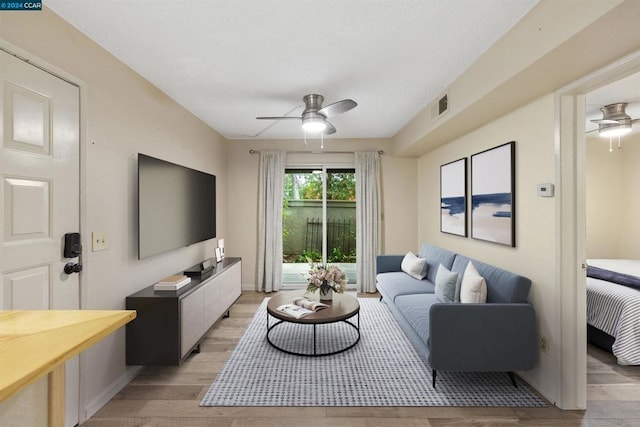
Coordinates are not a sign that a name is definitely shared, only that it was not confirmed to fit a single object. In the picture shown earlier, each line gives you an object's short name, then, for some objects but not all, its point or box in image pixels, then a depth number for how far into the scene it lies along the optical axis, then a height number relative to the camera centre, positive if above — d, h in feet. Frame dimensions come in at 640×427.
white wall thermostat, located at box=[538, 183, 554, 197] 6.75 +0.57
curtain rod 15.50 +3.34
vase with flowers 9.70 -2.29
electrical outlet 6.99 -3.22
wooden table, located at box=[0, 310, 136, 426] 1.82 -0.96
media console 7.43 -2.97
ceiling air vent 9.09 +3.53
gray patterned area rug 6.79 -4.35
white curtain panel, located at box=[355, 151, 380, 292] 15.33 -0.18
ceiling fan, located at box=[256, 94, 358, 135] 8.96 +3.22
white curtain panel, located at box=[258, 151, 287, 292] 15.40 -0.13
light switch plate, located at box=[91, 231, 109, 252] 6.53 -0.65
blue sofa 6.77 -2.90
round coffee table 8.29 -2.98
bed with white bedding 7.99 -2.81
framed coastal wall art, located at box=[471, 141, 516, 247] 8.17 +0.58
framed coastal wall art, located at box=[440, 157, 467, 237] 10.77 +0.64
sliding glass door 16.07 -0.36
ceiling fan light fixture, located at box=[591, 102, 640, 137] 10.05 +3.37
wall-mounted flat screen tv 7.87 +0.26
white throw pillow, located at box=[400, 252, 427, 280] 12.02 -2.27
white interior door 4.85 +0.46
